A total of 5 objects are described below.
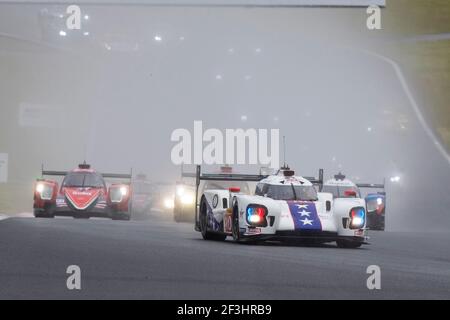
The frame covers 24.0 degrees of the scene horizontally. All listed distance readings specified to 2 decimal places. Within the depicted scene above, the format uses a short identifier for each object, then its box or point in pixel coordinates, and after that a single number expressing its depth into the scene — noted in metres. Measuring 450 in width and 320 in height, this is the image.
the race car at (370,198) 23.27
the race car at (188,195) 24.67
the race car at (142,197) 30.34
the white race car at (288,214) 15.59
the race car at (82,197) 24.97
